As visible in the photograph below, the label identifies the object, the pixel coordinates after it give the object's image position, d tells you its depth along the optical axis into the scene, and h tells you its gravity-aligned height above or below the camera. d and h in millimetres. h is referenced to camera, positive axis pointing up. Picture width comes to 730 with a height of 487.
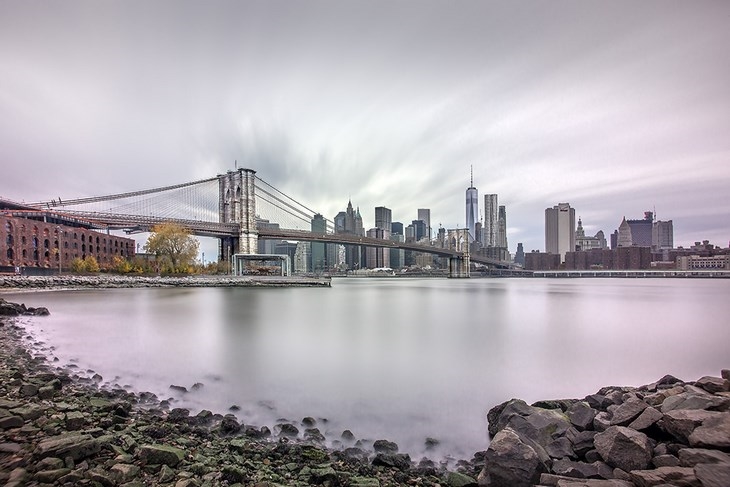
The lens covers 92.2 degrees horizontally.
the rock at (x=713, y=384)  5137 -1978
